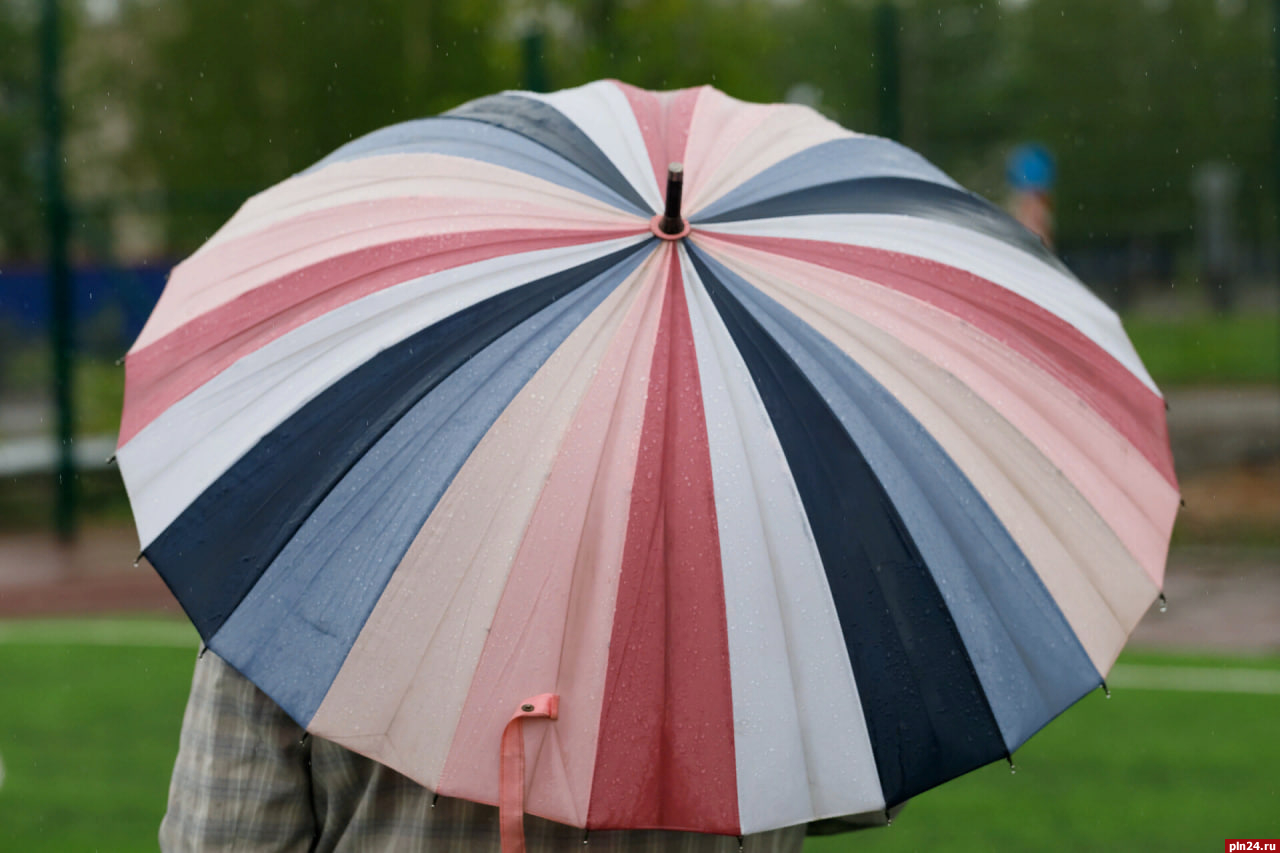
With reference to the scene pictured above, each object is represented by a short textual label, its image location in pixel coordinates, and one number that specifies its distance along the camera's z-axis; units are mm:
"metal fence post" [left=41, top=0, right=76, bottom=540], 23243
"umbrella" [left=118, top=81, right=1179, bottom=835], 5013
